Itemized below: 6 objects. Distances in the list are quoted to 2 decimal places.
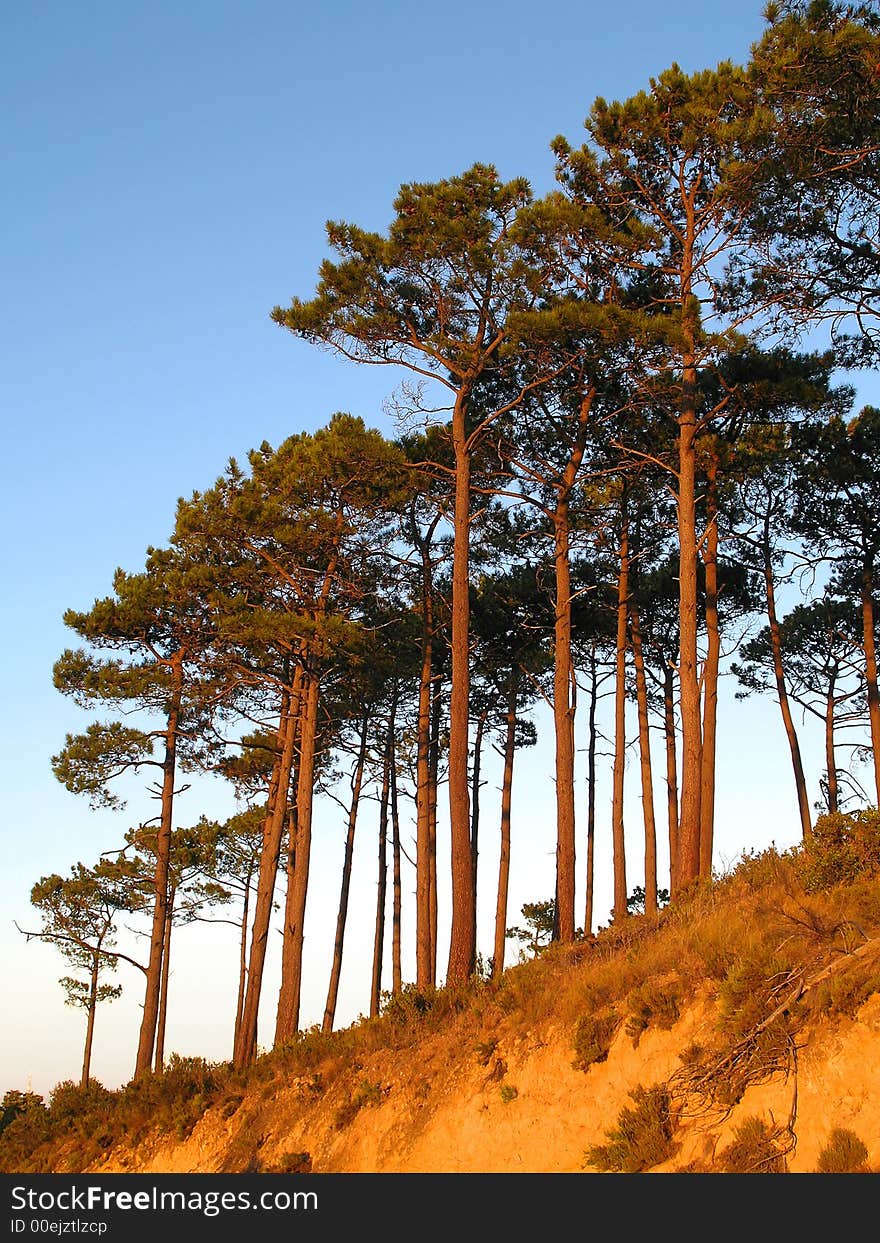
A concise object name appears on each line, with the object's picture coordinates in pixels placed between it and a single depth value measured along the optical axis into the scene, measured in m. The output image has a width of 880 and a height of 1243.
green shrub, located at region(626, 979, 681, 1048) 12.24
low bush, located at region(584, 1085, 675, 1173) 10.73
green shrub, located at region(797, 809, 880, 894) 13.28
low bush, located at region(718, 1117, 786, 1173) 9.56
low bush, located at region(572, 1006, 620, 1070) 12.66
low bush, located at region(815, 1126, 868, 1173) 9.08
